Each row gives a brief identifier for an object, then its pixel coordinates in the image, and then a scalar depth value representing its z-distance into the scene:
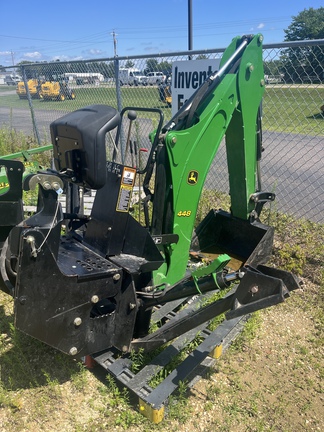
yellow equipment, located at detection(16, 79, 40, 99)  9.62
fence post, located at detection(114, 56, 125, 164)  6.36
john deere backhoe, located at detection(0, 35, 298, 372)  2.29
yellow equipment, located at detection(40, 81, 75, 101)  8.98
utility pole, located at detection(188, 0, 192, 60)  10.43
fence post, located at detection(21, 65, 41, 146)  9.37
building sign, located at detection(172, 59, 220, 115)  4.86
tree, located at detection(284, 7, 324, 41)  48.28
